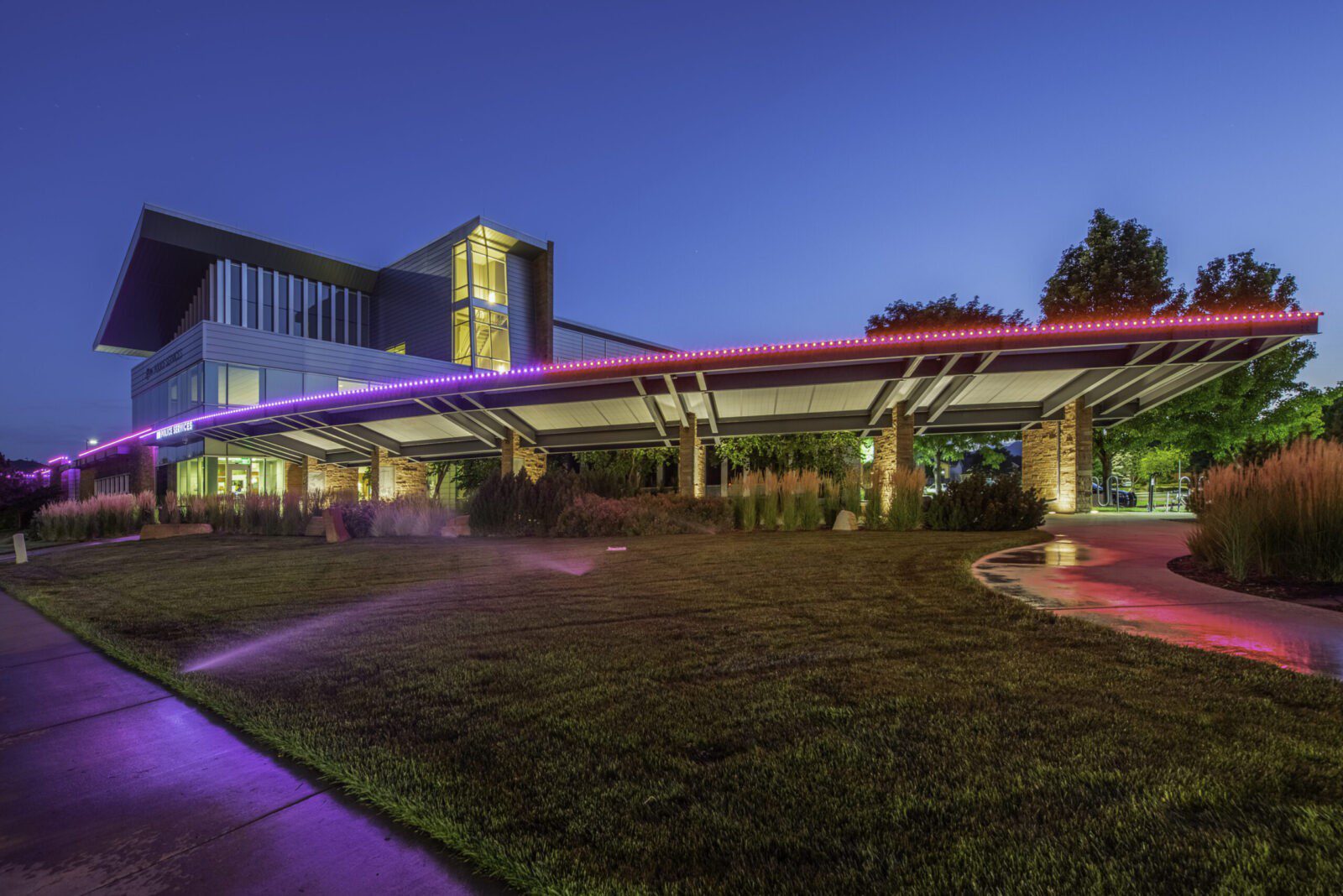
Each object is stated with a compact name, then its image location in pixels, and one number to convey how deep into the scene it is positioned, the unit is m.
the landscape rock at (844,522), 12.00
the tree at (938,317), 27.64
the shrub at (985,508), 12.12
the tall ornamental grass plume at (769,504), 12.74
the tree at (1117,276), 23.64
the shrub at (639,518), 12.78
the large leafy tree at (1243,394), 21.47
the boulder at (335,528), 13.26
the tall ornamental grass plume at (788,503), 12.45
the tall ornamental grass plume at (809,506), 12.49
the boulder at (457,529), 13.99
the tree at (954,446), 29.16
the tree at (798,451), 26.72
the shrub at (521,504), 13.58
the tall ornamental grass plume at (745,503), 12.79
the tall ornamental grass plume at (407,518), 14.17
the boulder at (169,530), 15.15
